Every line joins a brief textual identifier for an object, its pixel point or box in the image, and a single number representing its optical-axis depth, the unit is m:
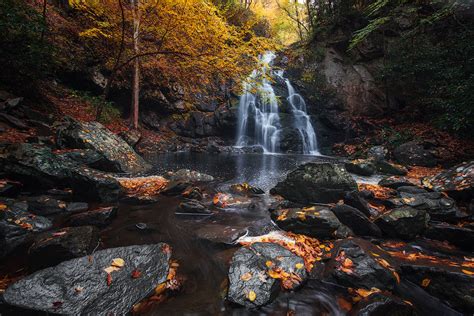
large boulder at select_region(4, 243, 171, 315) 2.02
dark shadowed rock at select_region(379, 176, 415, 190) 6.19
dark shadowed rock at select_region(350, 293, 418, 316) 1.97
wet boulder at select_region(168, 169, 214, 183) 6.97
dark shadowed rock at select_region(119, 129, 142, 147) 10.56
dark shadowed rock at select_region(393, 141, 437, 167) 9.46
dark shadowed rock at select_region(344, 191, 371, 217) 4.27
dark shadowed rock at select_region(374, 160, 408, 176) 8.36
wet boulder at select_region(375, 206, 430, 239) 3.57
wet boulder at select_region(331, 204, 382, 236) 3.65
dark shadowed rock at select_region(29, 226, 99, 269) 2.70
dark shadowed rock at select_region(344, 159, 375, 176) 8.22
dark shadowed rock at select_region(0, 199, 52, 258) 3.05
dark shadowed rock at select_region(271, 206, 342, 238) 3.58
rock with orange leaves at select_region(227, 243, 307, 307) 2.29
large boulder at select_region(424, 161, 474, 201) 4.80
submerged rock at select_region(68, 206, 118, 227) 3.68
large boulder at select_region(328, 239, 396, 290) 2.47
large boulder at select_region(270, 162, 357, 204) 5.11
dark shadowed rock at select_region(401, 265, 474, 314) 2.22
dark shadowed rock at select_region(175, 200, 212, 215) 4.64
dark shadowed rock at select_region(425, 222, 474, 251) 3.30
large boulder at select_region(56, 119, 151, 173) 6.60
